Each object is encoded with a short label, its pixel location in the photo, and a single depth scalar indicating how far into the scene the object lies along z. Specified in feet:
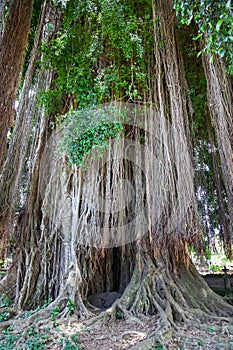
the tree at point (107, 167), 10.36
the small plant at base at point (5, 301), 10.85
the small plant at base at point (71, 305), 9.48
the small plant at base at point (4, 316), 9.56
